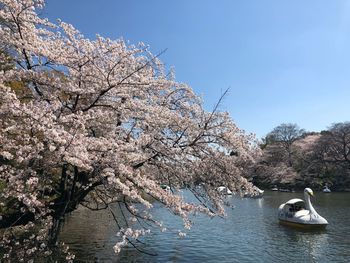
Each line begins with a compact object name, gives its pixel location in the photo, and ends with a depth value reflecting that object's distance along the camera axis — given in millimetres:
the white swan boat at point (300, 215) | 23938
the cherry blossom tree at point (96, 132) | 7230
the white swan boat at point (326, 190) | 57769
